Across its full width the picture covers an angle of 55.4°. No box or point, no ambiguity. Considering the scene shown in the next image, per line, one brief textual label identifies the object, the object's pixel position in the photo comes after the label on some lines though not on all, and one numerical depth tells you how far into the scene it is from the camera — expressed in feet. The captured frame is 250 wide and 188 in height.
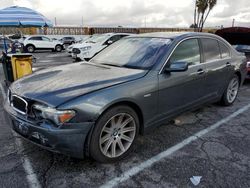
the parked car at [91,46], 40.57
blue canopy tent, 36.96
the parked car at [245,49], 22.70
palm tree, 68.03
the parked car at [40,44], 66.33
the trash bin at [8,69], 22.39
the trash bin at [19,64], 21.68
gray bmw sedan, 8.19
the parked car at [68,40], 82.23
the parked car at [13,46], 36.59
